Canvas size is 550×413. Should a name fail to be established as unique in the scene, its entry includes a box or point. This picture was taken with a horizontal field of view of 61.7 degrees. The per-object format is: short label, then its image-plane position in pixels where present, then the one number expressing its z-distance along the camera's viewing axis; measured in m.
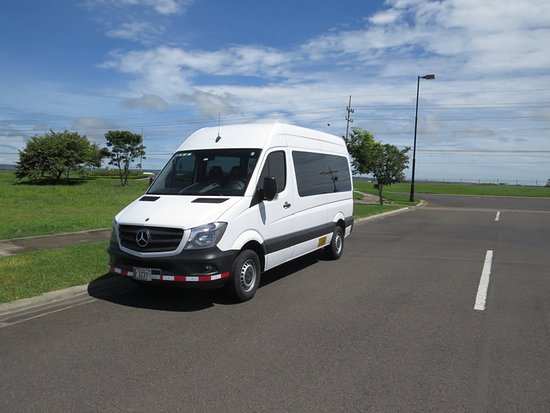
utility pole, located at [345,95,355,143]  49.19
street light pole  31.25
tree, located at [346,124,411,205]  30.47
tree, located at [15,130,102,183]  34.66
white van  5.68
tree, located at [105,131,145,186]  37.16
